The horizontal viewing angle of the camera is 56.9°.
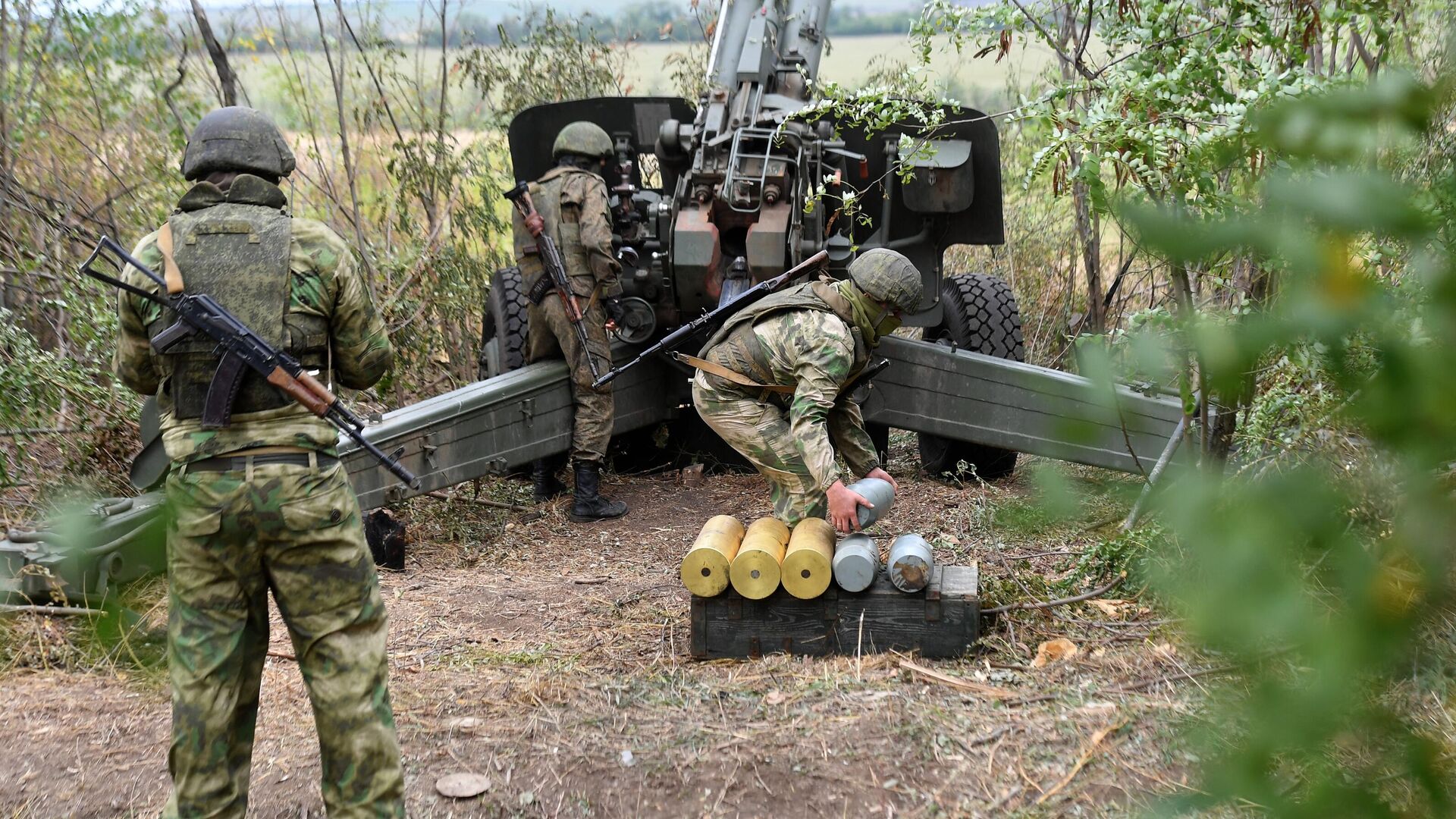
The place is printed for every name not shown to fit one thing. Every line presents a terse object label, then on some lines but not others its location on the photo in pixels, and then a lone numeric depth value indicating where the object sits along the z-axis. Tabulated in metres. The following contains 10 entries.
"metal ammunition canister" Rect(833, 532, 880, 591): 4.34
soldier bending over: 4.82
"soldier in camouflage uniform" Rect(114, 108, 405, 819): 3.02
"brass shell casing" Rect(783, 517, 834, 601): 4.34
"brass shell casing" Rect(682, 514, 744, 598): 4.39
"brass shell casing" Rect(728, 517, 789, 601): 4.35
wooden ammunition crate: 4.35
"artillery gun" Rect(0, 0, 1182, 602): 6.27
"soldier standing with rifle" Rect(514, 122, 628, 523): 6.57
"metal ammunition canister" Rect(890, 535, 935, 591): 4.29
